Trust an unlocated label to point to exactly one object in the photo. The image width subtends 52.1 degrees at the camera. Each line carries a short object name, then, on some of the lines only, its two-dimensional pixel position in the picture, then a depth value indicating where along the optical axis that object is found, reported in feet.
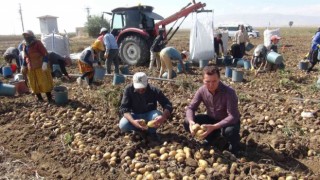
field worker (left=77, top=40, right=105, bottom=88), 22.26
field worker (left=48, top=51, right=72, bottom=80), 25.51
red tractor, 31.60
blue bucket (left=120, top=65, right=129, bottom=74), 27.45
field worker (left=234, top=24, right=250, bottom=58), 34.04
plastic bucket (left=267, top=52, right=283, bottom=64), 24.86
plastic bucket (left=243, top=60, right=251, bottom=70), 29.32
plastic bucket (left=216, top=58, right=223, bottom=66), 32.76
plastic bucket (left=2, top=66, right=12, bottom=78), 27.04
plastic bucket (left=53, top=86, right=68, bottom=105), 18.39
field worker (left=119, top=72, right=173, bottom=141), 12.09
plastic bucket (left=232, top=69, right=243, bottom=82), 23.41
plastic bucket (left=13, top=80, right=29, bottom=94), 21.33
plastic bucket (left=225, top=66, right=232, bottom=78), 25.13
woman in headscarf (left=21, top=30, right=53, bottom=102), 17.79
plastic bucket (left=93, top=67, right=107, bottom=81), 24.17
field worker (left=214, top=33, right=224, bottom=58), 35.47
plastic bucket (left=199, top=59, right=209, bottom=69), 30.35
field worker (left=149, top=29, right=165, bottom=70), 27.48
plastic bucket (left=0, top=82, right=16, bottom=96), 20.42
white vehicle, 92.57
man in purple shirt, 11.02
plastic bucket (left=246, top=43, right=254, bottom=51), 38.18
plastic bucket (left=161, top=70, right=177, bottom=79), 24.89
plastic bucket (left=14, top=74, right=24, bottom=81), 24.43
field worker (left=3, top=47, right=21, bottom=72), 28.92
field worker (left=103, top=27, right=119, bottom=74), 25.43
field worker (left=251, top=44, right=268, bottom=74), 25.76
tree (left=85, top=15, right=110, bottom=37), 122.01
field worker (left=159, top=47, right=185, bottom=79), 23.01
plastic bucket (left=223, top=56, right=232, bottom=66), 32.42
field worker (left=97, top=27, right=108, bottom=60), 26.05
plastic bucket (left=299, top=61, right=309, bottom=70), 28.04
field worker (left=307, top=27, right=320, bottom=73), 26.48
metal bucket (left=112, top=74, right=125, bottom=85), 22.70
